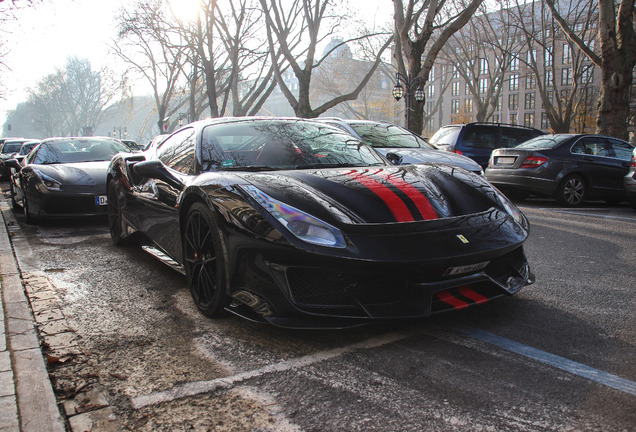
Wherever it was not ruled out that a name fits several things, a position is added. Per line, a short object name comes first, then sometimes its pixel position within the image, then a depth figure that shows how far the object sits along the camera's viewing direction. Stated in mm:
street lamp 19047
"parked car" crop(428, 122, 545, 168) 12719
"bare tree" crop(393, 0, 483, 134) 17938
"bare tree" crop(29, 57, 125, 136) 80438
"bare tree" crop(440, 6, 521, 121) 30514
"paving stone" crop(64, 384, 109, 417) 2359
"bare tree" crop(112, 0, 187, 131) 31031
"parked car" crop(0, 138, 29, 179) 24716
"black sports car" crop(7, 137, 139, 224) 7500
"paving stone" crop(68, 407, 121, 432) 2197
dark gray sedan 10242
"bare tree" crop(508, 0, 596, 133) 25406
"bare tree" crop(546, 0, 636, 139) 14672
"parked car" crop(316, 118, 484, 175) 8938
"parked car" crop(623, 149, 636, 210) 9072
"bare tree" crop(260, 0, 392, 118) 21375
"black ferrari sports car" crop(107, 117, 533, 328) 2820
